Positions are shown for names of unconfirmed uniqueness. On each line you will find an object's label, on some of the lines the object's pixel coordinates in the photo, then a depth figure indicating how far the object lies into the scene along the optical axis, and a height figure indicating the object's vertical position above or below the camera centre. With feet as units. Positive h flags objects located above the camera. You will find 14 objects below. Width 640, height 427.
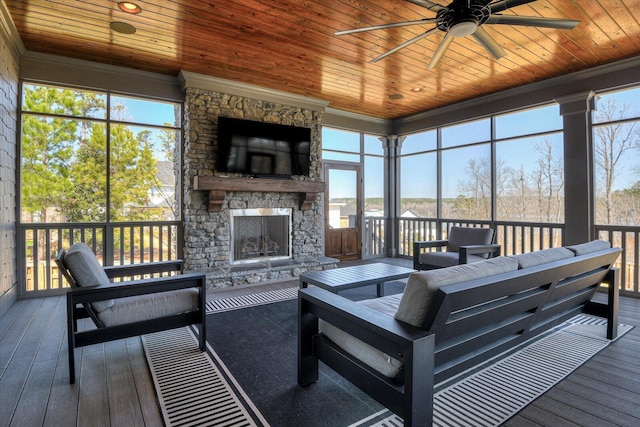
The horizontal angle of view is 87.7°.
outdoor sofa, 4.82 -1.91
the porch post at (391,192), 24.63 +1.66
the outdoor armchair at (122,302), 7.60 -2.17
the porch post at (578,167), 15.33 +2.20
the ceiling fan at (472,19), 7.58 +4.67
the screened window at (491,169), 17.29 +2.70
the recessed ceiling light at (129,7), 10.25 +6.53
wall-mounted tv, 16.60 +3.52
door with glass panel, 22.26 +0.30
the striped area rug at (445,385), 6.16 -3.71
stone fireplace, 16.14 +0.61
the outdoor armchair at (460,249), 14.54 -1.59
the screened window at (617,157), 14.46 +2.56
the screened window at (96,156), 14.12 +2.68
